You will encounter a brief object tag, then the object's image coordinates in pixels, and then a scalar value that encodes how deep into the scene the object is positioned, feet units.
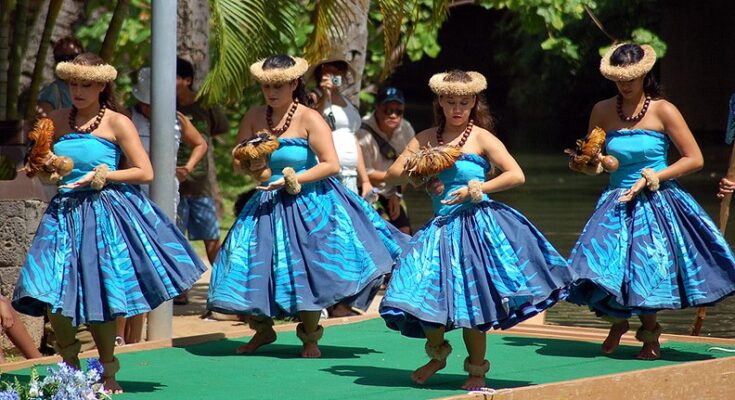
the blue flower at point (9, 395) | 18.45
